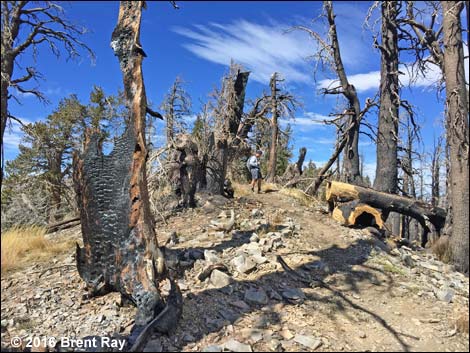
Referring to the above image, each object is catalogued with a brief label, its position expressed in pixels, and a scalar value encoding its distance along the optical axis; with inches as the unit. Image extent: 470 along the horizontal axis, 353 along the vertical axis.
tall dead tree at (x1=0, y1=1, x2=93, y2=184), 159.5
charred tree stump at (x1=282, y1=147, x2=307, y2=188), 702.5
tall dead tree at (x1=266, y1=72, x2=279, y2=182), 712.4
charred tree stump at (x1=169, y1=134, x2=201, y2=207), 380.8
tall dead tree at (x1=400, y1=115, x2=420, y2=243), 430.8
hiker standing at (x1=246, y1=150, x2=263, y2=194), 488.1
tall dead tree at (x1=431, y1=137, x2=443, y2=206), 1042.9
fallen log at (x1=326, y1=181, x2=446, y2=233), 363.3
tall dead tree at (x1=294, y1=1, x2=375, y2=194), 432.1
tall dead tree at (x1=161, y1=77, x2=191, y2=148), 479.5
